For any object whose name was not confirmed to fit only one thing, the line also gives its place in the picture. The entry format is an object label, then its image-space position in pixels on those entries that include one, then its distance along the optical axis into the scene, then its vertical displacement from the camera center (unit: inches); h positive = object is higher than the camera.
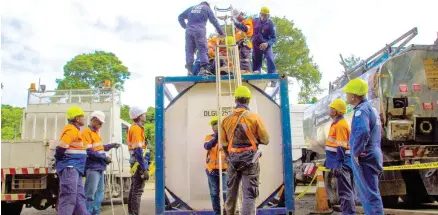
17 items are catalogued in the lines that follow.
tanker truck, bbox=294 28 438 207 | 305.0 +28.5
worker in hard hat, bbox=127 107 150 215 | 284.5 -0.1
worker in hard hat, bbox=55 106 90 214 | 232.1 -3.5
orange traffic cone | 333.4 -34.8
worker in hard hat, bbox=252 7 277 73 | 357.2 +95.5
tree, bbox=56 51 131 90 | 1498.5 +295.7
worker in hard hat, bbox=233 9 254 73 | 339.0 +92.8
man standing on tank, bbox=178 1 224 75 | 313.3 +90.5
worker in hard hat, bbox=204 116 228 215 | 244.0 -5.8
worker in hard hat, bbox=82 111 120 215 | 260.1 -0.3
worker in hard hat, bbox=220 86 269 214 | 207.3 +2.4
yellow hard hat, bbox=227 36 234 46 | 304.2 +78.3
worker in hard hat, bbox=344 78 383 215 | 202.5 -0.8
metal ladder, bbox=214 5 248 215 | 230.8 +45.7
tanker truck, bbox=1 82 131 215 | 322.3 +9.2
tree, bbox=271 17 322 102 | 1283.2 +275.7
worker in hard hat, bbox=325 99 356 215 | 251.6 -1.7
